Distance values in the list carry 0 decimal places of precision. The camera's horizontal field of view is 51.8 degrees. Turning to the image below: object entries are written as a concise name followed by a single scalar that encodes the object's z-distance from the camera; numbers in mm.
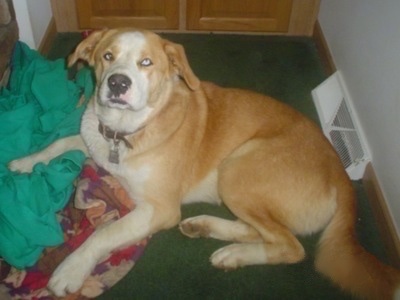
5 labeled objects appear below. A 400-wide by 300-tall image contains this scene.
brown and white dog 1734
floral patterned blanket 1756
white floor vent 2496
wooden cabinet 3468
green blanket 1815
